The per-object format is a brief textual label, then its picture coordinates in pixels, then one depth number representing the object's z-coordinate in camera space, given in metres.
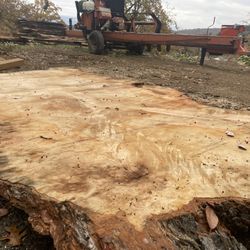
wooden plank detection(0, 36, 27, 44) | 7.19
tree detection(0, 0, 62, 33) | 10.04
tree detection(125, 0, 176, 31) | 10.26
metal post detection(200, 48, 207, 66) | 6.34
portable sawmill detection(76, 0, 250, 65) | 5.97
